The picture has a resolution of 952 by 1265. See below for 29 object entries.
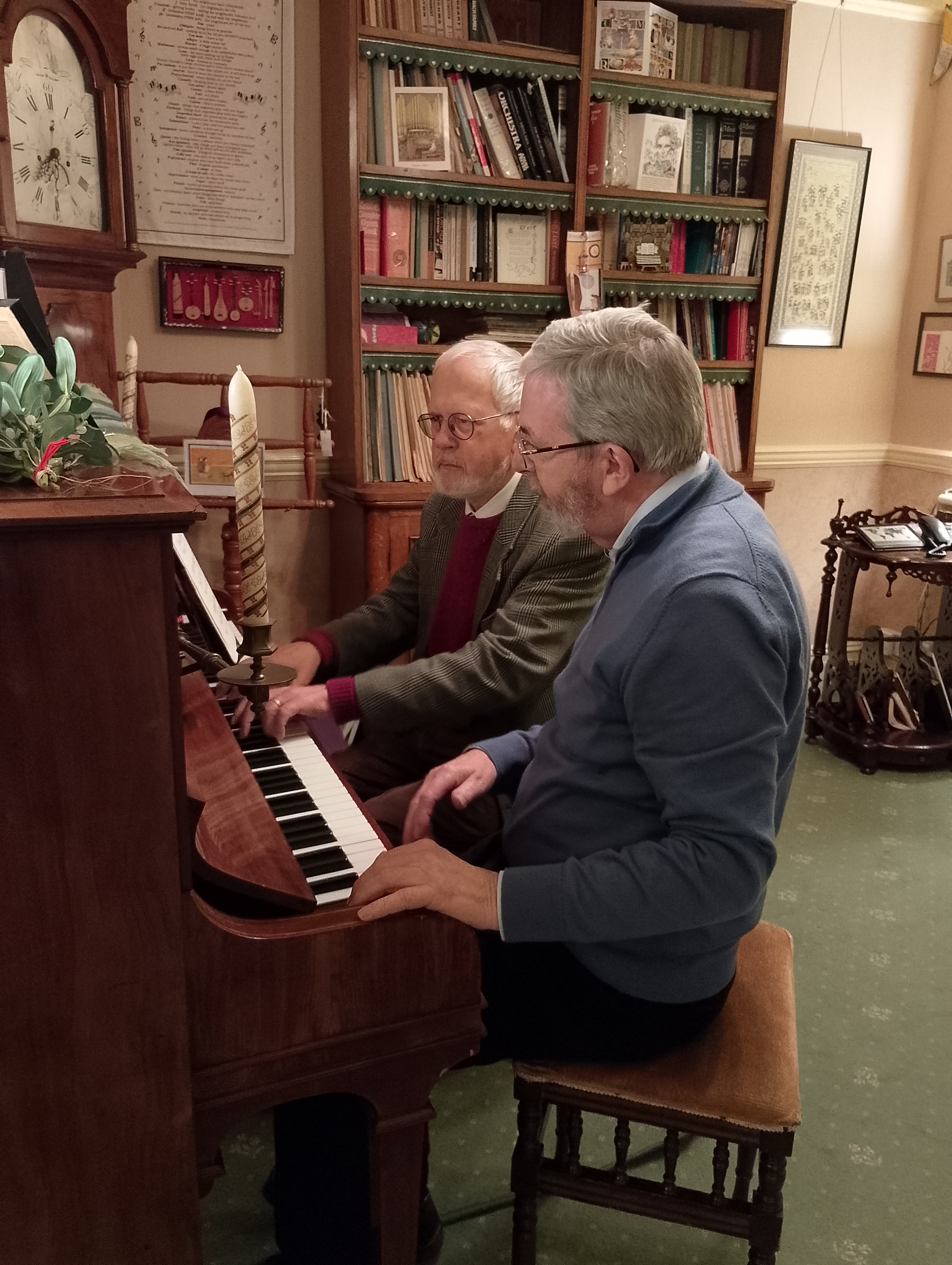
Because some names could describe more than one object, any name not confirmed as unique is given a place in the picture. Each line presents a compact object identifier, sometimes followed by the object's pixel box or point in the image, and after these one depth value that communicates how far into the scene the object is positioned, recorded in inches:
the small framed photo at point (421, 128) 103.2
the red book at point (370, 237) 105.9
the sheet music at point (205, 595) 46.6
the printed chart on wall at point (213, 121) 102.7
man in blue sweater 37.7
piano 27.6
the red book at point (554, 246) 114.8
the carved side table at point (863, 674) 122.8
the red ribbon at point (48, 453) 28.2
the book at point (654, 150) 113.6
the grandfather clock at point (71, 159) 66.7
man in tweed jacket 61.2
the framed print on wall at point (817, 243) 137.8
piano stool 42.7
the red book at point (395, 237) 106.7
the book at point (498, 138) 107.7
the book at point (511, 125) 107.7
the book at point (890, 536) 119.7
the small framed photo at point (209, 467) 89.2
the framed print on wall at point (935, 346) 143.3
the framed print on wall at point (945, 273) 141.9
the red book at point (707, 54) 119.0
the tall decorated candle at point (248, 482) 27.1
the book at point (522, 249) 113.3
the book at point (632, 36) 109.5
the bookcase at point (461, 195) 103.3
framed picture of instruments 107.8
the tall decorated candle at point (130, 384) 68.9
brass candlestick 32.1
